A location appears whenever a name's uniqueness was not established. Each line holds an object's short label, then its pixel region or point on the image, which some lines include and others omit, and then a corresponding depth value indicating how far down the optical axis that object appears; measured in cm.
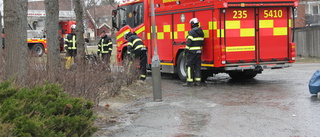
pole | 941
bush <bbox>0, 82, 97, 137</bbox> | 416
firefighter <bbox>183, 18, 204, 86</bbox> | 1138
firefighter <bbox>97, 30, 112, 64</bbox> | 1466
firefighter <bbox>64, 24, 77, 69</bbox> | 1578
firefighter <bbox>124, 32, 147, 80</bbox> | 1266
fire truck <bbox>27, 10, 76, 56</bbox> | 2798
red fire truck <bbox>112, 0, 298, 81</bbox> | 1127
